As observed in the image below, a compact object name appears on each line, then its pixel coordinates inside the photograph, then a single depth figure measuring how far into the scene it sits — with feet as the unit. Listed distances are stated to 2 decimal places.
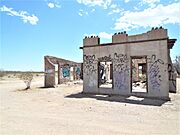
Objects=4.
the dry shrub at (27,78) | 46.87
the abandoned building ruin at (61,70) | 48.51
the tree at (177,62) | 105.79
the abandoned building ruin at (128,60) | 26.20
